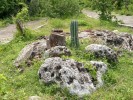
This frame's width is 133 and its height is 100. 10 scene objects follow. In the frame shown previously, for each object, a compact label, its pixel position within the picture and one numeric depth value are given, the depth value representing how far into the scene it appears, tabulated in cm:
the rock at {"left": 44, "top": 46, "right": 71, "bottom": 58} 426
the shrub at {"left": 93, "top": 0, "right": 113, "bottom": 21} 847
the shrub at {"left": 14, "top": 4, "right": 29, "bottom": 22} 640
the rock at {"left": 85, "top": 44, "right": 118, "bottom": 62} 448
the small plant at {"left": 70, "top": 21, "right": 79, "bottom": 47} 499
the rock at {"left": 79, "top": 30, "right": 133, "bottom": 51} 534
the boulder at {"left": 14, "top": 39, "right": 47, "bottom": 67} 479
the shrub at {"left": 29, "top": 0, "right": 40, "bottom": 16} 993
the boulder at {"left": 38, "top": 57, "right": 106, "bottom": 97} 364
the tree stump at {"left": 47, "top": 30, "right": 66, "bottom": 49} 478
